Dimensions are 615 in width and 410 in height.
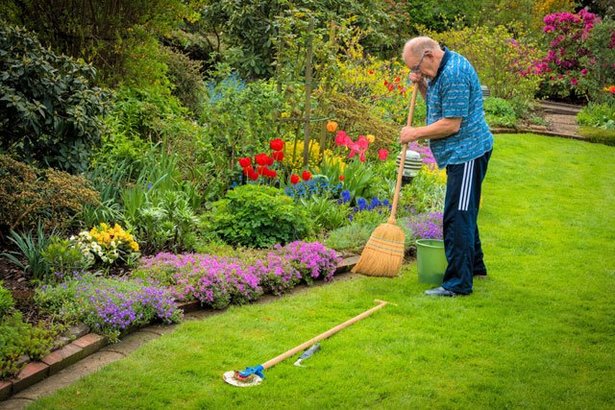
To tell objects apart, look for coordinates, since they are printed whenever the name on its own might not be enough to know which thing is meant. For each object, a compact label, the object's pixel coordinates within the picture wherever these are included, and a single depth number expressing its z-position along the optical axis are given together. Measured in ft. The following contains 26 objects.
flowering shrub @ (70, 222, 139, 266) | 17.26
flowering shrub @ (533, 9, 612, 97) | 61.67
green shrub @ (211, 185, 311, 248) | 20.16
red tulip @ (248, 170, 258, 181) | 22.58
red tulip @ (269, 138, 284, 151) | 22.63
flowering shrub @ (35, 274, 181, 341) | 14.43
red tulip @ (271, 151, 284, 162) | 22.77
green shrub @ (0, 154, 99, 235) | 17.10
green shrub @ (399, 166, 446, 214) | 25.59
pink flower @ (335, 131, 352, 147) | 25.47
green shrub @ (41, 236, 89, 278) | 16.02
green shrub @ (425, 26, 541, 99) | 53.93
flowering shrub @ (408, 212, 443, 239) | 22.25
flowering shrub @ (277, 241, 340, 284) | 18.71
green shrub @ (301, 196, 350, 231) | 22.76
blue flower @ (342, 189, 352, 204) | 23.81
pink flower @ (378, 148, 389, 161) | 26.35
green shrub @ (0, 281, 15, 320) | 13.58
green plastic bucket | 18.85
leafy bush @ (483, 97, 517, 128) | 47.52
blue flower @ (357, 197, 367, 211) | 23.99
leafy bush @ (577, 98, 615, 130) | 51.80
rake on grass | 13.10
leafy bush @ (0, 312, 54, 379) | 12.30
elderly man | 17.07
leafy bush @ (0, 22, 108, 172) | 17.52
